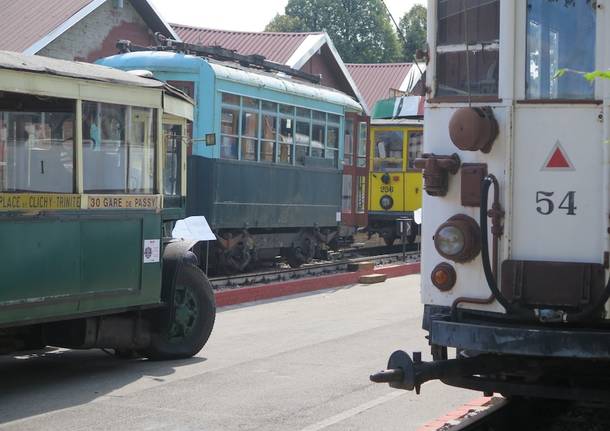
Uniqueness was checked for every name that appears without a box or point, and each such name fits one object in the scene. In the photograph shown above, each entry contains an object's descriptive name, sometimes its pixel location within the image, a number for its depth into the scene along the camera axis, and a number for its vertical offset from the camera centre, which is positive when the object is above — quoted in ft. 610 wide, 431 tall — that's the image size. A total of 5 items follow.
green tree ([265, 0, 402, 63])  230.07 +35.79
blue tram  53.31 +1.90
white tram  19.21 -0.20
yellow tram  81.10 +1.56
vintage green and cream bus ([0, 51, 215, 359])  26.78 -0.77
